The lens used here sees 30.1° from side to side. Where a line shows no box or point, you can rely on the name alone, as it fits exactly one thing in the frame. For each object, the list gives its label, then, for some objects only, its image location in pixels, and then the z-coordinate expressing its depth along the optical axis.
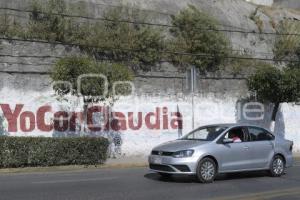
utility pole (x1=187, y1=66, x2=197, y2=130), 22.14
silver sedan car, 13.94
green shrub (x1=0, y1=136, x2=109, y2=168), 17.80
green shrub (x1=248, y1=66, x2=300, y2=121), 24.73
